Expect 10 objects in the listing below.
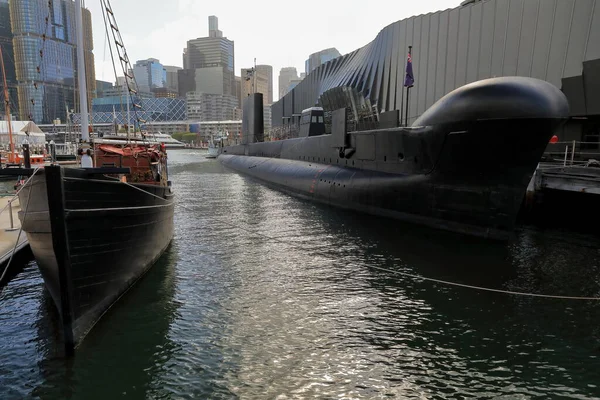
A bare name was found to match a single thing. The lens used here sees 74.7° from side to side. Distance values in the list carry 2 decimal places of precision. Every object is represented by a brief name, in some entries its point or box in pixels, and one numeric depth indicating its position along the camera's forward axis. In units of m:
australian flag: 19.00
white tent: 48.31
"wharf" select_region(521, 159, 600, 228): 15.78
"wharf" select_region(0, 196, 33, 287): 9.96
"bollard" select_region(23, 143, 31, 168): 12.30
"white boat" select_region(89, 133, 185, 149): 147.50
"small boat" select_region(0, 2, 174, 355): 6.64
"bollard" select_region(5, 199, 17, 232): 12.32
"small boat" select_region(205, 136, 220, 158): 92.09
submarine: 12.32
